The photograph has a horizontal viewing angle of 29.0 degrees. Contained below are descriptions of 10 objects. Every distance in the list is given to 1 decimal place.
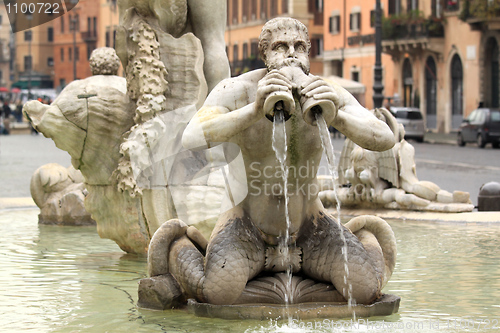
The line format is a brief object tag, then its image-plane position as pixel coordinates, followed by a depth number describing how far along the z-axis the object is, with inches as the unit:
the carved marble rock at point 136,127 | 279.4
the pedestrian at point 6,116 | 1659.7
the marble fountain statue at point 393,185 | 386.8
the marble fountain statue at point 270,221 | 190.5
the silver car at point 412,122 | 1392.7
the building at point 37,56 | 4052.7
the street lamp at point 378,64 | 1092.5
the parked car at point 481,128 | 1151.6
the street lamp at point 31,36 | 4063.5
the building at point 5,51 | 4135.1
